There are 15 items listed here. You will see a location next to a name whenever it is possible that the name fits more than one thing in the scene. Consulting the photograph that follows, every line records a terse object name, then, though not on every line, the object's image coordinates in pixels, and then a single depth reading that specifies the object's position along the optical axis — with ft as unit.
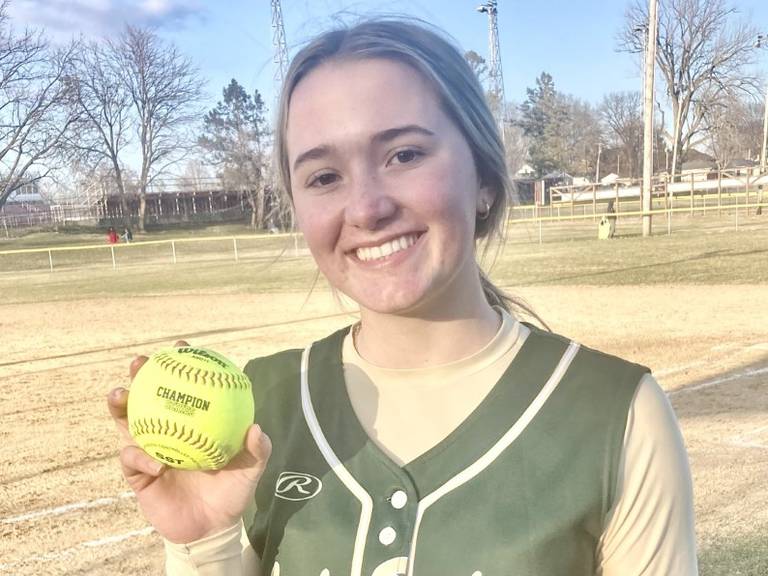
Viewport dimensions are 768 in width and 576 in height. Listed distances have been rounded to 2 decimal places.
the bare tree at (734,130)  142.82
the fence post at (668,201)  73.57
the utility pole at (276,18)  106.63
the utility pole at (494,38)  130.11
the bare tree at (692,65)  128.06
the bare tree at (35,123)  111.80
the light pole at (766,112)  117.88
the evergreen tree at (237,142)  154.51
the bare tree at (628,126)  209.68
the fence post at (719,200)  96.44
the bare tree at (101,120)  127.54
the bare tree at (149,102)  137.90
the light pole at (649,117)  66.33
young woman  3.98
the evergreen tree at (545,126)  227.20
